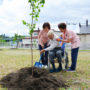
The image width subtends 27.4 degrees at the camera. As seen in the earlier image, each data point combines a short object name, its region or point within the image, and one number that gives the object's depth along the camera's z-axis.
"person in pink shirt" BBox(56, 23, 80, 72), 5.61
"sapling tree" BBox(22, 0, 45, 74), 4.05
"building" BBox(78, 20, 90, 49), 41.50
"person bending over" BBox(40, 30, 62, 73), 5.39
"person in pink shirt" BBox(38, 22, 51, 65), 5.98
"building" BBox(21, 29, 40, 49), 56.46
